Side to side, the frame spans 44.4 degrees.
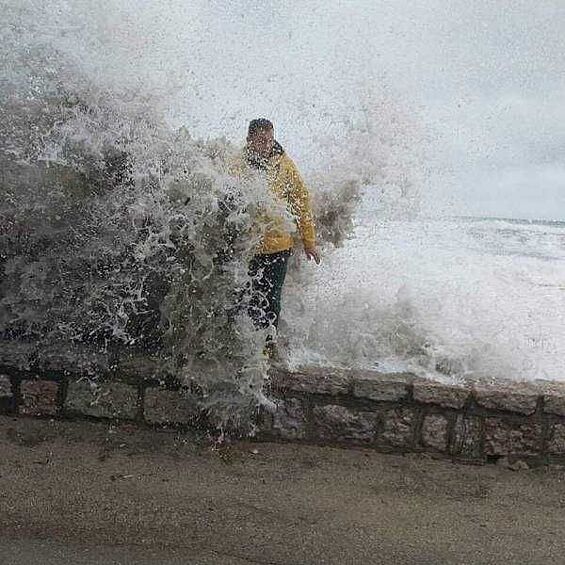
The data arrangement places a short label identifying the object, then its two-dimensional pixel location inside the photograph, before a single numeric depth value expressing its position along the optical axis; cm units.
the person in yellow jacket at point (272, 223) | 401
